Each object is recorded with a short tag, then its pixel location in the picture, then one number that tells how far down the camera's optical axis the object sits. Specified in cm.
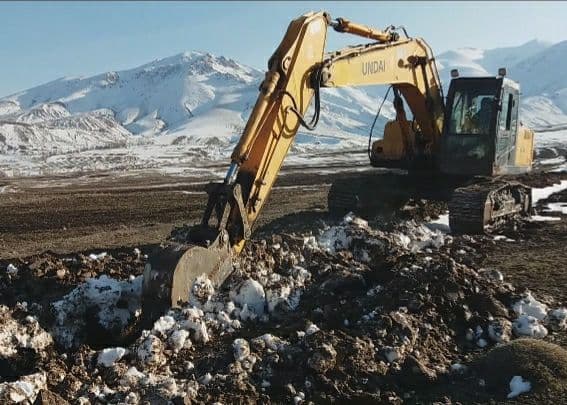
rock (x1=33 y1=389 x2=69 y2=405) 398
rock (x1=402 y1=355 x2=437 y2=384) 484
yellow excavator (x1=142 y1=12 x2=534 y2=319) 617
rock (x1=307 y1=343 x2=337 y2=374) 469
